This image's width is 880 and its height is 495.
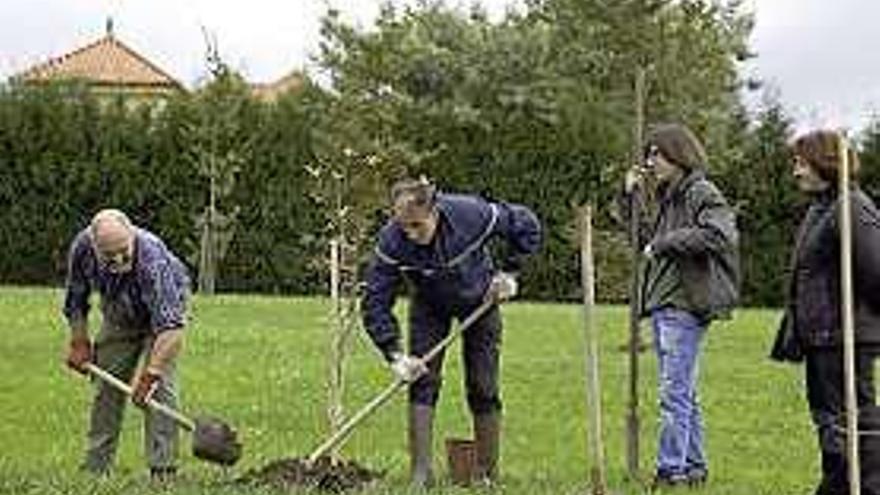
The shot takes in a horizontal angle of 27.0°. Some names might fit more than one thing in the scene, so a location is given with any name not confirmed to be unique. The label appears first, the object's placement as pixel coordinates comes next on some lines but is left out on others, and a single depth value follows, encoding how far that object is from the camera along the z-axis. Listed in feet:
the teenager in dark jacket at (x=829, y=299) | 25.77
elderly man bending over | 29.30
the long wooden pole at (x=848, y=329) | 22.35
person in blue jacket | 28.94
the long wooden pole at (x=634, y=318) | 32.12
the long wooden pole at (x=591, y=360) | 24.00
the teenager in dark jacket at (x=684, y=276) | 30.19
